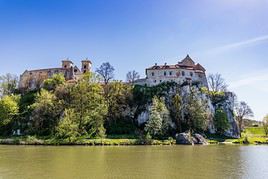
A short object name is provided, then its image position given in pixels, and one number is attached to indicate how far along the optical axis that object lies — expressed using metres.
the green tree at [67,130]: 63.44
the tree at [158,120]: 70.19
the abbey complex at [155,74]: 95.06
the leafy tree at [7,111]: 74.19
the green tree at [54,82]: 94.12
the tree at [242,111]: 94.52
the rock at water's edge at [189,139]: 66.26
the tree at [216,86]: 101.79
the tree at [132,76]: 102.09
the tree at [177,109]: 79.88
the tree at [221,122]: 81.62
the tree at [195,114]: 76.50
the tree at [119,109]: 78.88
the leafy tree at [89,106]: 69.44
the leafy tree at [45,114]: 73.41
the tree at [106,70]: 97.62
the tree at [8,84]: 103.62
